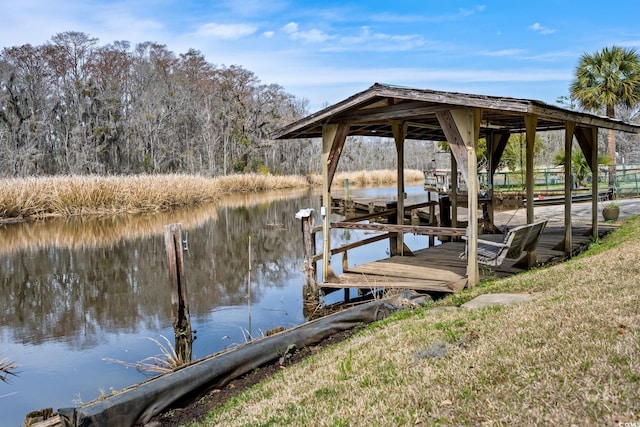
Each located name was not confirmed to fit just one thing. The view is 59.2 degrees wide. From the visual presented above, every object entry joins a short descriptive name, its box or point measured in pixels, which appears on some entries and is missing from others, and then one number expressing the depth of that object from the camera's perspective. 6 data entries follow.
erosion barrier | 4.61
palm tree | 25.64
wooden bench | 8.34
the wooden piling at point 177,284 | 8.64
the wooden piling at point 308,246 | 9.68
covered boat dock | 8.25
